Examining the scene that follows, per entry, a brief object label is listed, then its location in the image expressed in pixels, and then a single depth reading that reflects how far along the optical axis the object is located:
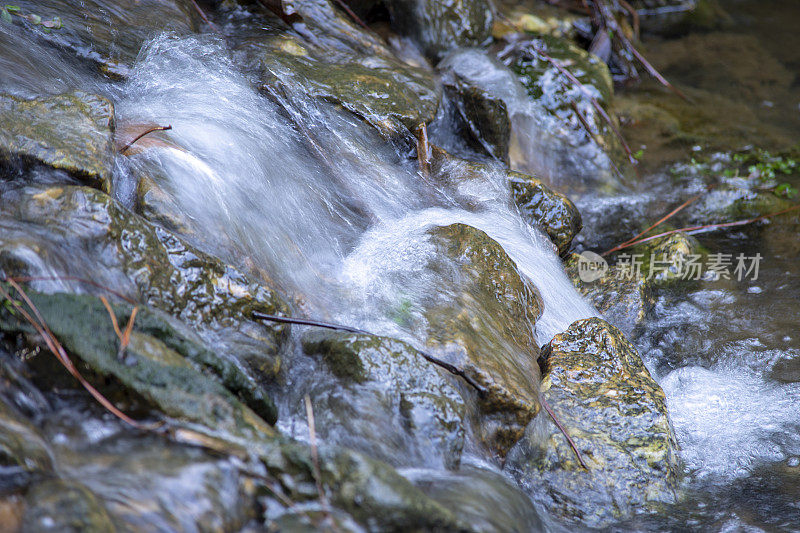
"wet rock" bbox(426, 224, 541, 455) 5.95
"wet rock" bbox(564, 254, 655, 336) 8.80
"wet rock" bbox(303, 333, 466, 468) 5.22
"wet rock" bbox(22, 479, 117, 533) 3.27
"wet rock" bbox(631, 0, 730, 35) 17.48
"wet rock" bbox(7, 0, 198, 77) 8.42
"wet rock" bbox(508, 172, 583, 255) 9.52
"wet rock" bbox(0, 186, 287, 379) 5.11
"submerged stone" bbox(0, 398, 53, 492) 3.55
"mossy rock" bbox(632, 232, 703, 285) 9.46
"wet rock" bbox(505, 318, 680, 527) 6.01
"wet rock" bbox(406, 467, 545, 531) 4.35
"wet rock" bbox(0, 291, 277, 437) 4.05
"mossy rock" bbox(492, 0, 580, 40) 14.31
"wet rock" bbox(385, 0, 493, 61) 12.52
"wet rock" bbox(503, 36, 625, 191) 11.89
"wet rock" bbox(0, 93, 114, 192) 5.74
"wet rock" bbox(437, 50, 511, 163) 10.55
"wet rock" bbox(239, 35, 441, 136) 8.95
